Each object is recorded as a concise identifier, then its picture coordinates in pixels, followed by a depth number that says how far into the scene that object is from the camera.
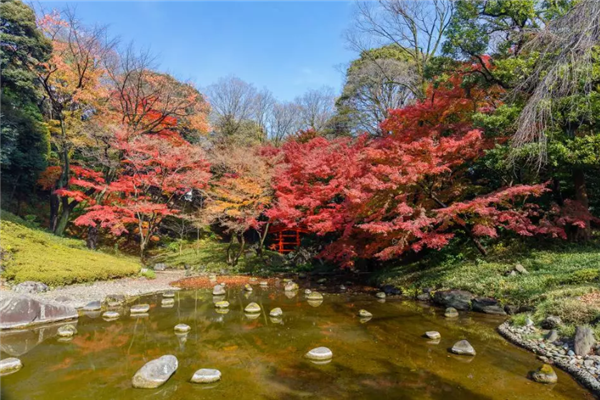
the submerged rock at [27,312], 7.19
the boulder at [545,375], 4.84
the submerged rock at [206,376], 4.88
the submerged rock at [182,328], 7.46
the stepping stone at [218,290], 11.85
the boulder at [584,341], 5.44
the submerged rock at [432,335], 6.95
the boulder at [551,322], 6.48
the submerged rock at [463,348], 6.00
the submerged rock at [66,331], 6.86
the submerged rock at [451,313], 8.72
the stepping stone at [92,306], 8.92
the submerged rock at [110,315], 8.30
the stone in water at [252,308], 9.37
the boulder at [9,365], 5.05
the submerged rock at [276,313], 9.02
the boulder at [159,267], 18.02
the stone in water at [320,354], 5.84
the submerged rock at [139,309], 8.95
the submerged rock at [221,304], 9.90
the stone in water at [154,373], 4.72
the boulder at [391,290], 11.66
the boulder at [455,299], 9.34
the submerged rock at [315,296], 11.29
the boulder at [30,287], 9.28
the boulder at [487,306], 8.73
